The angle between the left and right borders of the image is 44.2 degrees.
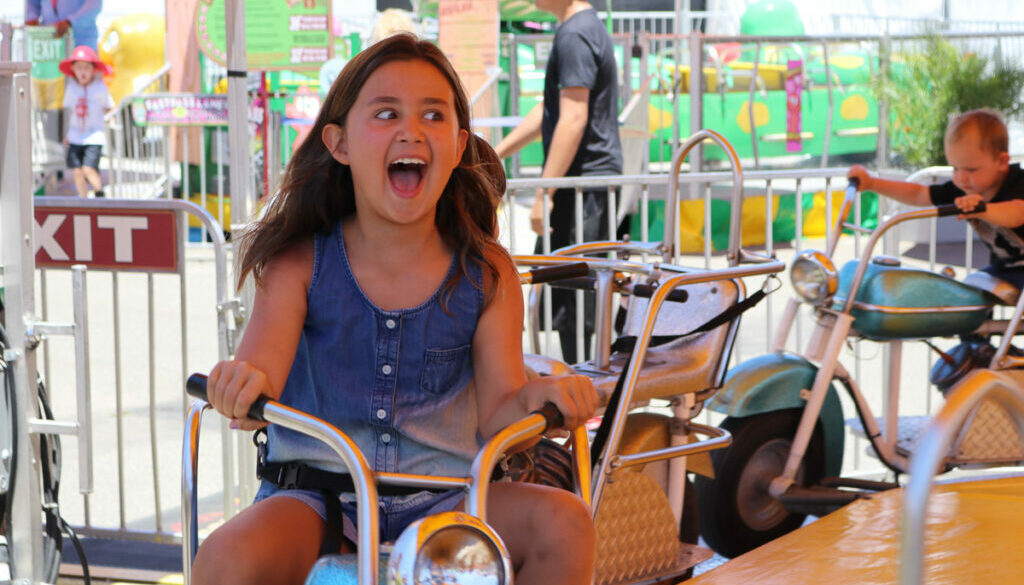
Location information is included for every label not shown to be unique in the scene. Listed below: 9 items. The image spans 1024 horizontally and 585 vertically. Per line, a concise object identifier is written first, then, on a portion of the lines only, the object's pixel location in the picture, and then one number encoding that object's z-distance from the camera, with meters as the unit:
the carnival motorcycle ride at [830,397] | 4.15
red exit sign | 3.92
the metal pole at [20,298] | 3.43
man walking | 5.37
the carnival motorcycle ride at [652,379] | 3.15
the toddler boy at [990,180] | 4.56
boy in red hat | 12.85
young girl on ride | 2.23
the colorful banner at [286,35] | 7.17
